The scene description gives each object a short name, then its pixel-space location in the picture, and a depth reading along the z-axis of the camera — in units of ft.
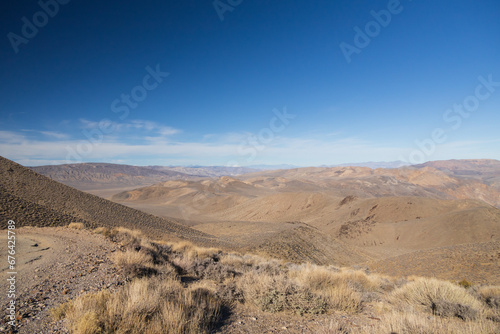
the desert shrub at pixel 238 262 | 31.83
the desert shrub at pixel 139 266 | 19.86
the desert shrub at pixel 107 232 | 36.93
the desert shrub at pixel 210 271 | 24.76
